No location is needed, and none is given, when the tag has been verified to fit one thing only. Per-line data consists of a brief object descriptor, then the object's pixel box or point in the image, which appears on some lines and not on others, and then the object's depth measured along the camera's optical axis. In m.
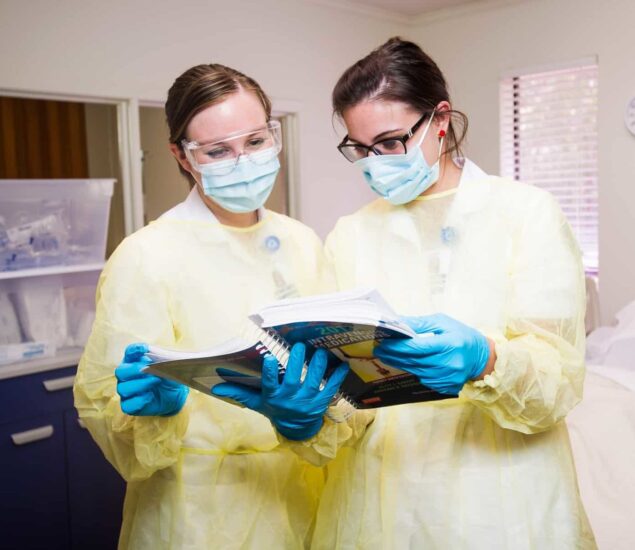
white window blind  3.84
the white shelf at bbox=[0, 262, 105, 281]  2.46
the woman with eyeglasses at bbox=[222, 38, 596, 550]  1.13
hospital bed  1.78
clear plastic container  2.47
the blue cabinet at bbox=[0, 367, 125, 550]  2.42
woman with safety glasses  1.19
